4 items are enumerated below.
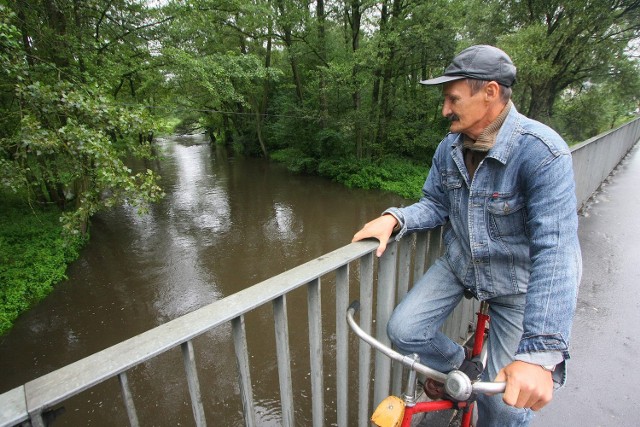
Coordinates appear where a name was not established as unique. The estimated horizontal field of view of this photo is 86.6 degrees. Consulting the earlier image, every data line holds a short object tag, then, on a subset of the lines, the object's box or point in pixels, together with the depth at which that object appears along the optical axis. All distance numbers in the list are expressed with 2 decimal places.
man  1.20
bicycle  1.13
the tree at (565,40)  11.22
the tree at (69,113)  4.49
